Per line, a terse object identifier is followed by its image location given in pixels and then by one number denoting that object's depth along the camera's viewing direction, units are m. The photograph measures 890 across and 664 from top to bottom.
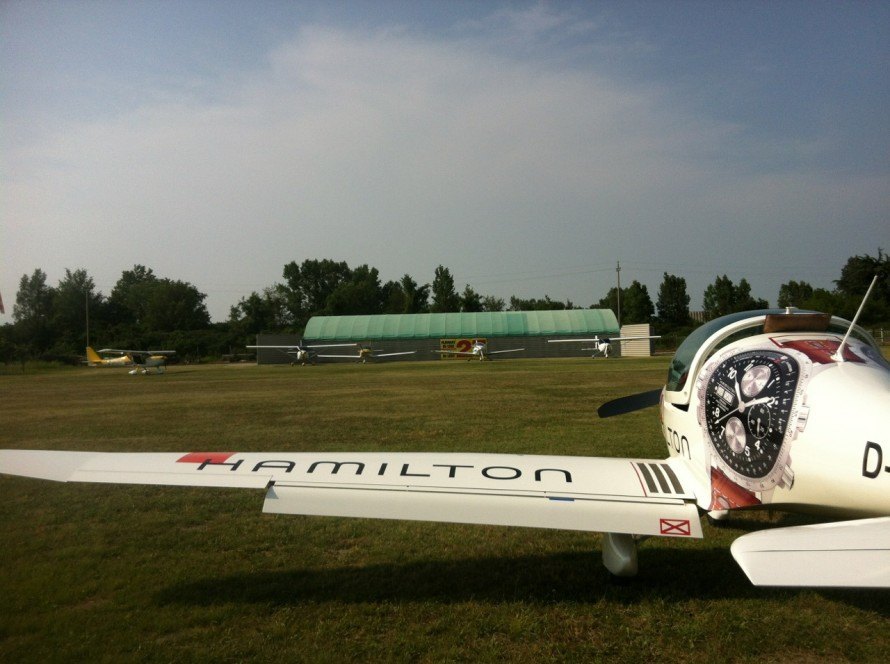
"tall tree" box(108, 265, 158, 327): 88.75
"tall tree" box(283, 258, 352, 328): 102.25
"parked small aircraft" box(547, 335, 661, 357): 51.03
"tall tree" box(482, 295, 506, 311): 114.41
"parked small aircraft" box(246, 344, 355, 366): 54.59
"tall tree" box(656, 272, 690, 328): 83.38
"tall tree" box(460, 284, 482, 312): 88.44
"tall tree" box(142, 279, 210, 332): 89.94
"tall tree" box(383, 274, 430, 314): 92.69
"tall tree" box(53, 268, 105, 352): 75.31
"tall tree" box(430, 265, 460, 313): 91.75
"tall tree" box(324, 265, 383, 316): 95.25
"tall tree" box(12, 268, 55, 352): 63.44
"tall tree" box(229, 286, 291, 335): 94.62
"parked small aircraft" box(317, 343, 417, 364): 57.31
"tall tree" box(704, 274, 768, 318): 69.31
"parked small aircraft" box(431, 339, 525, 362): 53.72
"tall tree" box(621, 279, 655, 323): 80.12
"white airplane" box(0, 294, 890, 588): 2.93
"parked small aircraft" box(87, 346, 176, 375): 47.04
